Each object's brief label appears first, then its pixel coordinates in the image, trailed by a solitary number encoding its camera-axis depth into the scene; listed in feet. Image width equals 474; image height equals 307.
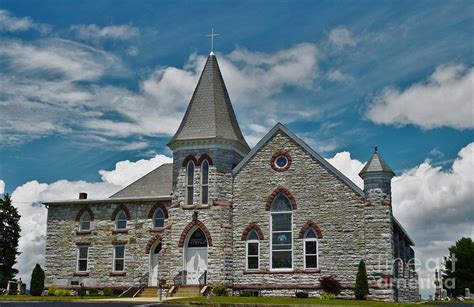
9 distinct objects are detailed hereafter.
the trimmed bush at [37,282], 114.42
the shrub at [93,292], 117.39
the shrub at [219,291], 102.58
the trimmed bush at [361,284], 97.81
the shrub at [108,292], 115.89
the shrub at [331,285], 101.40
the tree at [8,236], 151.34
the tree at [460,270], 194.70
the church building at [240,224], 103.14
